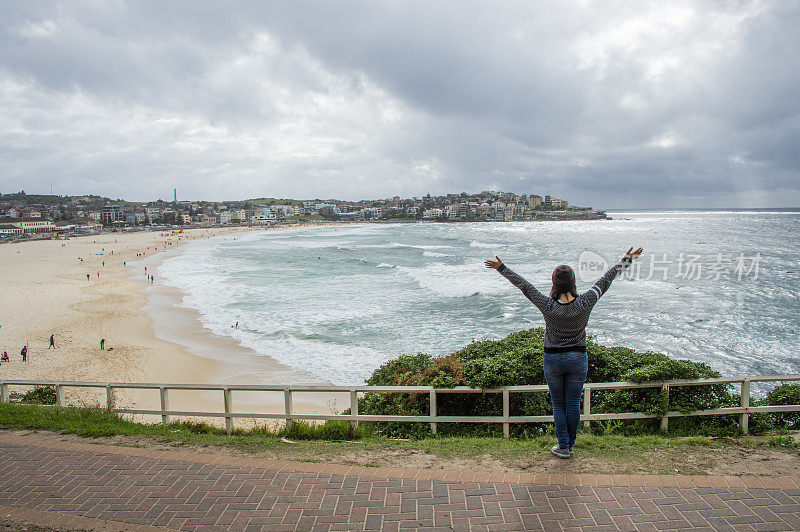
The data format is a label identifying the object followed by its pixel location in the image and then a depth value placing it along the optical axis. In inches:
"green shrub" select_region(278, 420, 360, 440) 214.8
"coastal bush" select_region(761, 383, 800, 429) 225.0
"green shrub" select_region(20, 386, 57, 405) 358.6
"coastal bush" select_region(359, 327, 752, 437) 202.8
